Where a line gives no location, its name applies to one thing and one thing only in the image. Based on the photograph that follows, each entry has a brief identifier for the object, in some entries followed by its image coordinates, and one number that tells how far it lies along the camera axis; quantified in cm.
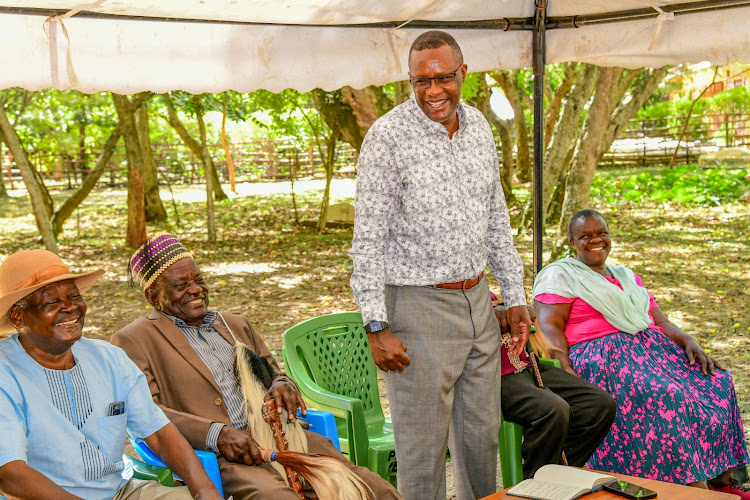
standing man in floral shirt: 303
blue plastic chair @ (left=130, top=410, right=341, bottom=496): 298
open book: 274
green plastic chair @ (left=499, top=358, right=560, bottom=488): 368
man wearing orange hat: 257
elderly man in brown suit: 300
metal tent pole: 456
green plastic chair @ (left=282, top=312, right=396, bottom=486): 353
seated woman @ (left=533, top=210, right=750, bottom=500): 380
